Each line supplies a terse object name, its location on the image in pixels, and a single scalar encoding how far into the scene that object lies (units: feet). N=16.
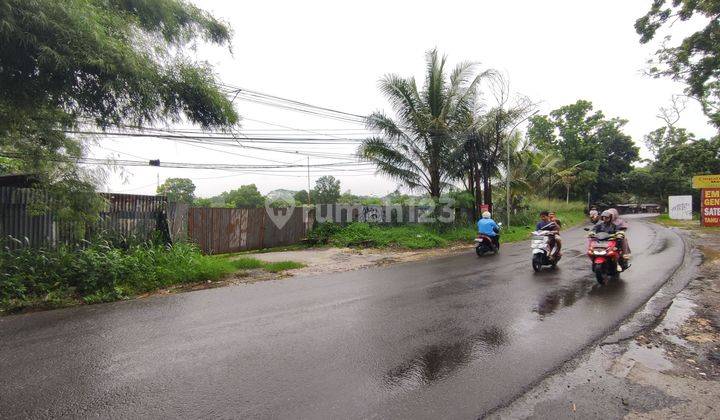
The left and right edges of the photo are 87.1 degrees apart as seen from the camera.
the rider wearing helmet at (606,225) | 24.32
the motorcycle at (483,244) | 37.99
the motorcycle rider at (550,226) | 28.76
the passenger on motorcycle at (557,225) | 29.01
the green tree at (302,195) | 155.84
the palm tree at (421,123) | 50.31
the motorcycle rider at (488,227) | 38.06
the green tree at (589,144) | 124.77
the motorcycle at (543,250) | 28.07
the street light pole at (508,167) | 54.54
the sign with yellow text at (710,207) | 73.26
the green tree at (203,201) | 134.19
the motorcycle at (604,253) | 23.08
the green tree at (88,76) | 15.08
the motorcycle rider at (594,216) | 26.14
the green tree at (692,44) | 39.14
